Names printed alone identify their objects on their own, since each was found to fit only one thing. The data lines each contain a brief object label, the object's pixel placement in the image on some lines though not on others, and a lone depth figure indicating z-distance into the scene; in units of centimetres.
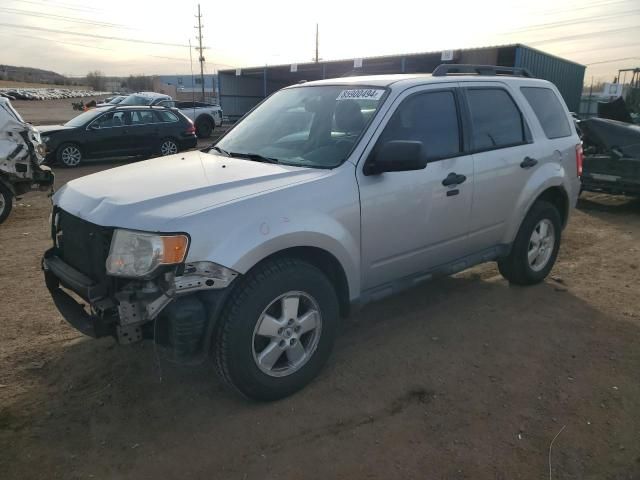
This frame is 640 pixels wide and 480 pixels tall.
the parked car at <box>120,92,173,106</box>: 2295
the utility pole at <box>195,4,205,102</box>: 6172
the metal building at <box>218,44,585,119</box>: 2033
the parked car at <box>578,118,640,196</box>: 860
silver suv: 271
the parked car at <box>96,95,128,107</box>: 2424
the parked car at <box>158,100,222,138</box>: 2291
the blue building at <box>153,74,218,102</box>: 6837
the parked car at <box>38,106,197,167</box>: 1335
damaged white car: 765
